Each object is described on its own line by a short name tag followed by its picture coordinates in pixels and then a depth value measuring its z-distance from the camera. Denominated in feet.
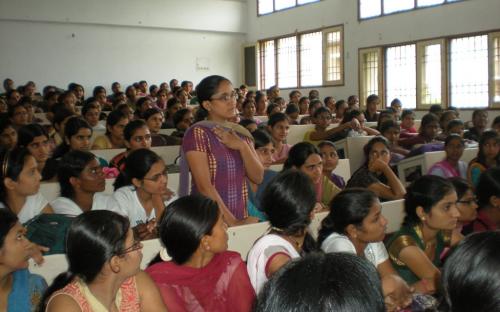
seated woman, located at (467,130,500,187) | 13.54
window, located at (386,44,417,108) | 33.91
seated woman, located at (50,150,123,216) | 9.14
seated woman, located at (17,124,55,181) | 12.00
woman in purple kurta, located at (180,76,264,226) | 7.79
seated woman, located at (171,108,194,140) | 19.39
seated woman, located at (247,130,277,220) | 10.46
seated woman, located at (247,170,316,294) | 6.70
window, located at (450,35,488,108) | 30.17
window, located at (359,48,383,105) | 35.65
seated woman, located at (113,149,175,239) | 9.19
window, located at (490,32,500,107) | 29.43
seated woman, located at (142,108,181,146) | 17.37
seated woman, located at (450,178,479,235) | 9.32
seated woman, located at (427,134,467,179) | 13.79
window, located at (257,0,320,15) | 41.91
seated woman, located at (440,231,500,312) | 2.95
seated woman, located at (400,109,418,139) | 21.83
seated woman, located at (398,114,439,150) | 18.57
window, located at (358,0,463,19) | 32.83
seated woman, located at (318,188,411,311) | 7.31
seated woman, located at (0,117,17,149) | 13.75
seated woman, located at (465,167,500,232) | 9.78
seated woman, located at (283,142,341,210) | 11.00
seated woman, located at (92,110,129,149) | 15.15
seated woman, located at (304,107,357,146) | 19.52
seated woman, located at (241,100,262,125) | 23.48
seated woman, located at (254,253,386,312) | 2.16
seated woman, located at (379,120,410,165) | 17.53
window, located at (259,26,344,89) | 38.98
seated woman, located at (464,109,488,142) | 19.77
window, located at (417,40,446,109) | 32.01
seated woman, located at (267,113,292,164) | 15.52
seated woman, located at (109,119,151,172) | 12.27
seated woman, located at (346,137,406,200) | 12.15
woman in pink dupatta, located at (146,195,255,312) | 5.73
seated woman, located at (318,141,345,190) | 12.44
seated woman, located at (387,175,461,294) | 7.60
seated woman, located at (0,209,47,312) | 5.70
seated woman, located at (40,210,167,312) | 5.08
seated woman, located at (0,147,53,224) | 8.27
